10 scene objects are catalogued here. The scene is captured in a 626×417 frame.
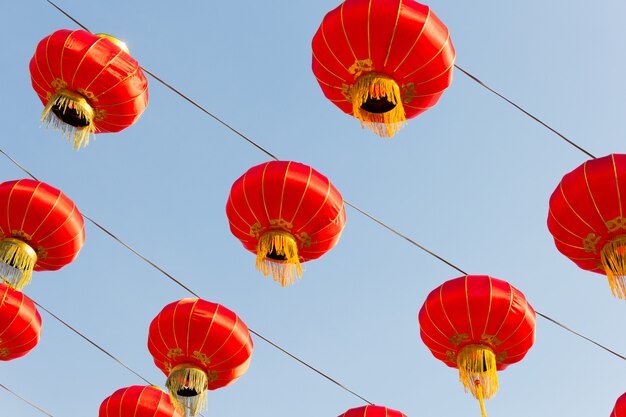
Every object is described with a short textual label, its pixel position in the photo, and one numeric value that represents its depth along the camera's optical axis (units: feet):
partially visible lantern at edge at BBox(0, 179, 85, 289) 22.02
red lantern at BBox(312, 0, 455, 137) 18.61
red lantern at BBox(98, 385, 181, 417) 24.70
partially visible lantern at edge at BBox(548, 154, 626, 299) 18.99
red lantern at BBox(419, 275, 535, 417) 20.98
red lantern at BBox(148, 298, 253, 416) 22.29
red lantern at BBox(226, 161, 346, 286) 20.70
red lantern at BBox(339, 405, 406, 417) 23.36
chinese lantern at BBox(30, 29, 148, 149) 20.31
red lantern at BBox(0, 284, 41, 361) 23.86
